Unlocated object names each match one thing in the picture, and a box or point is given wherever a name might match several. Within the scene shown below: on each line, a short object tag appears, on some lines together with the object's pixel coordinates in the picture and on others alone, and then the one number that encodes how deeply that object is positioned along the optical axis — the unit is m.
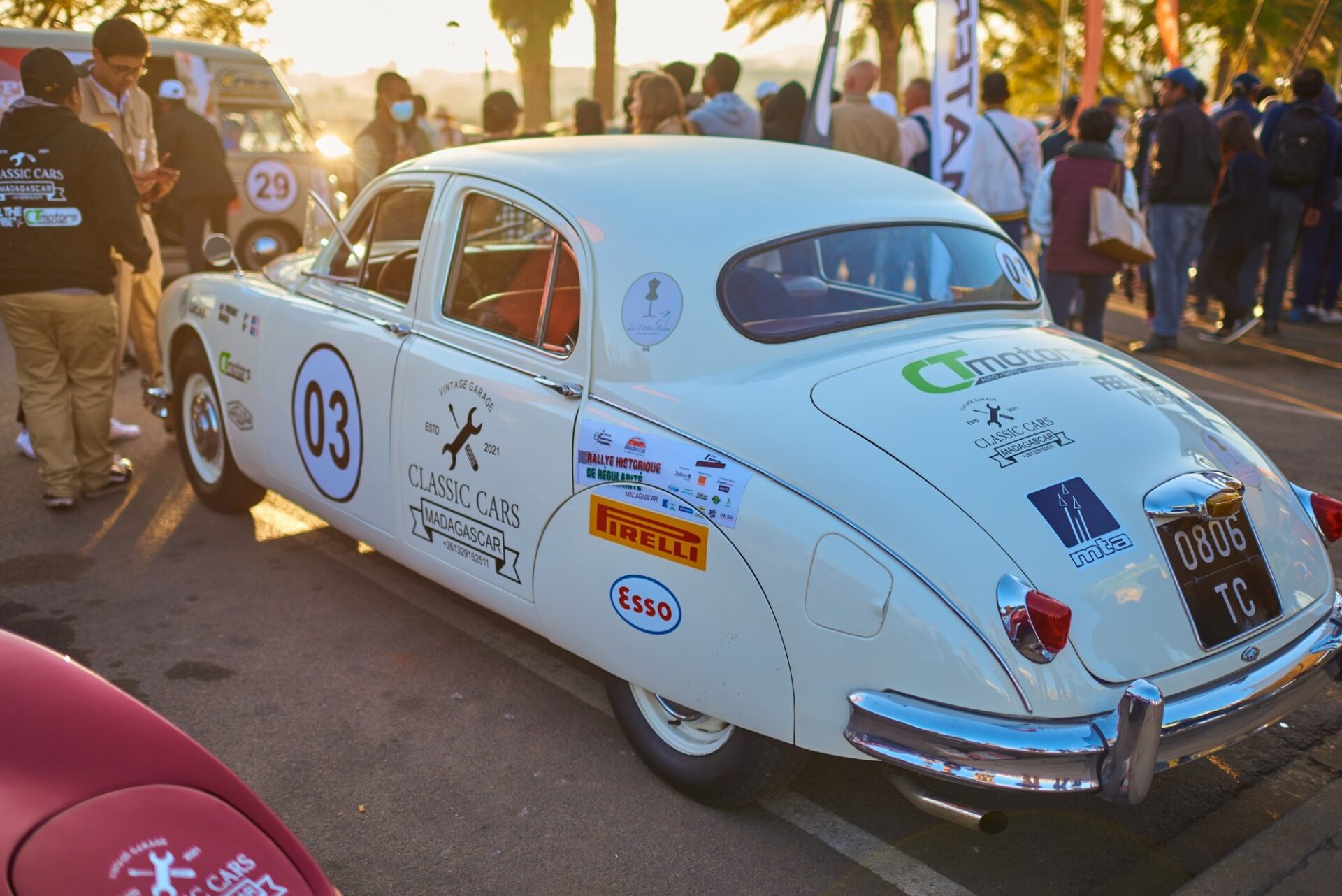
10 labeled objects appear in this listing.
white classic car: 2.71
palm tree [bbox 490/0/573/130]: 20.11
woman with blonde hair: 6.98
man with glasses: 6.24
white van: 12.25
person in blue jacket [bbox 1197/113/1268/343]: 9.77
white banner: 8.13
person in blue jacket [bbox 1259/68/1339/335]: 10.08
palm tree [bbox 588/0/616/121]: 17.77
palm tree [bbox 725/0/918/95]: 24.27
